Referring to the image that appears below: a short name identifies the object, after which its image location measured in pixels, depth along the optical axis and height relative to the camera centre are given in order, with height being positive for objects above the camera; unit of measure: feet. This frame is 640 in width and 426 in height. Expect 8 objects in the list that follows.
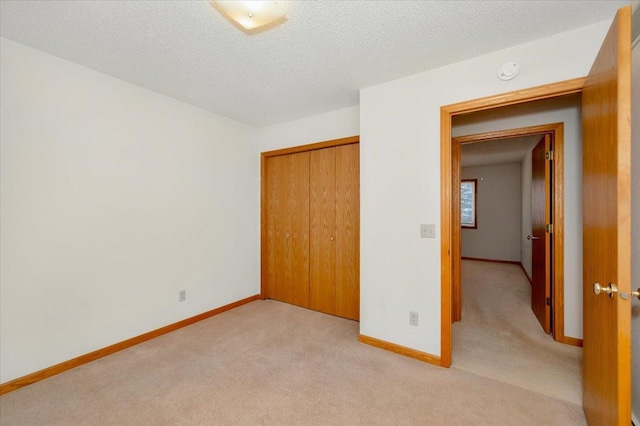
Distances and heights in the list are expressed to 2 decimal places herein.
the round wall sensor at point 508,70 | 6.27 +3.29
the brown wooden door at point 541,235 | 8.94 -0.82
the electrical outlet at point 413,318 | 7.55 -2.93
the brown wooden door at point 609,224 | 3.65 -0.19
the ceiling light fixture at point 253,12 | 4.70 +3.59
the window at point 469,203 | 22.88 +0.81
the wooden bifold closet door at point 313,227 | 10.23 -0.55
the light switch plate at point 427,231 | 7.28 -0.49
